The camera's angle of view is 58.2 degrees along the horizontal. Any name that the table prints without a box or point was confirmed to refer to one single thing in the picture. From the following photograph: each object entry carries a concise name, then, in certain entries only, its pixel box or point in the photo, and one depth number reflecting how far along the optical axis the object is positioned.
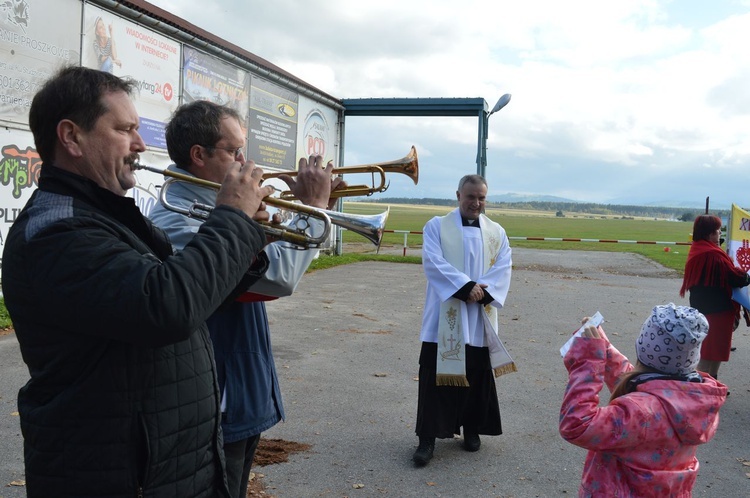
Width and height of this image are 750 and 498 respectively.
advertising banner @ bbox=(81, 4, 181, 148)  10.31
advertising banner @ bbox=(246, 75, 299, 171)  15.81
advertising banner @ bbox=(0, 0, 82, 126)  8.90
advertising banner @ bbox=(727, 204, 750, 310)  7.31
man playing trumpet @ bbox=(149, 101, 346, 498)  2.52
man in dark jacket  1.60
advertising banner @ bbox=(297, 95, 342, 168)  18.30
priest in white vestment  5.15
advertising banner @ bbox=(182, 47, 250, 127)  12.88
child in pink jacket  2.51
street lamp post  19.39
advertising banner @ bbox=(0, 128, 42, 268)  9.16
